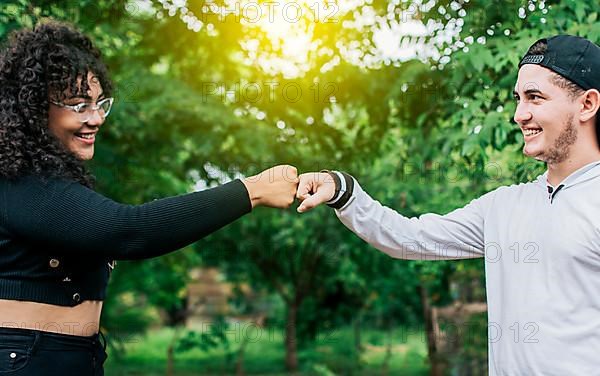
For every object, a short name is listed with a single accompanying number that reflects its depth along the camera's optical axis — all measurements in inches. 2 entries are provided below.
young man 83.9
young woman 80.4
